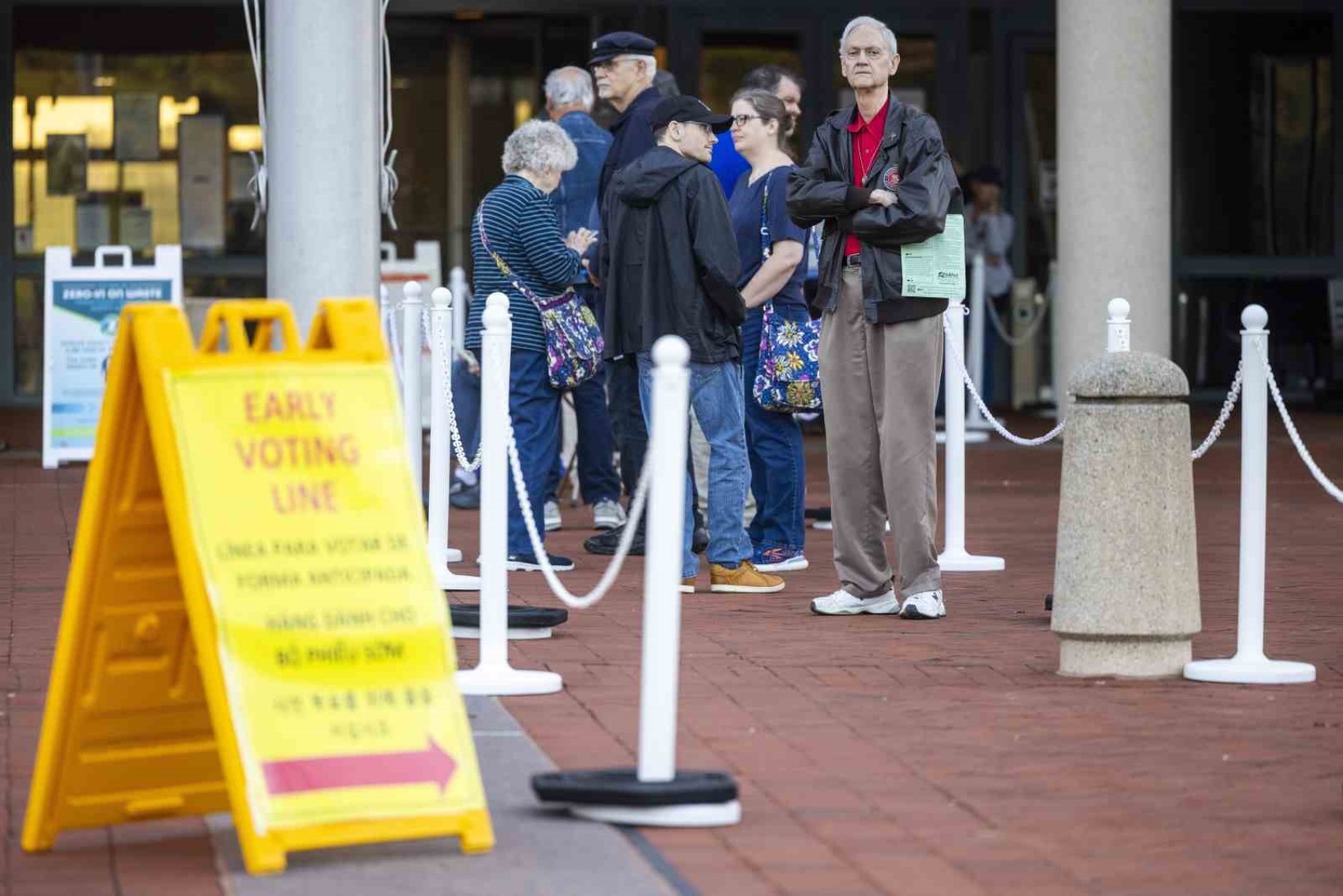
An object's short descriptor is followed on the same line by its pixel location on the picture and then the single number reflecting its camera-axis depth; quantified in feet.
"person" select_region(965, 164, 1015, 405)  105.41
